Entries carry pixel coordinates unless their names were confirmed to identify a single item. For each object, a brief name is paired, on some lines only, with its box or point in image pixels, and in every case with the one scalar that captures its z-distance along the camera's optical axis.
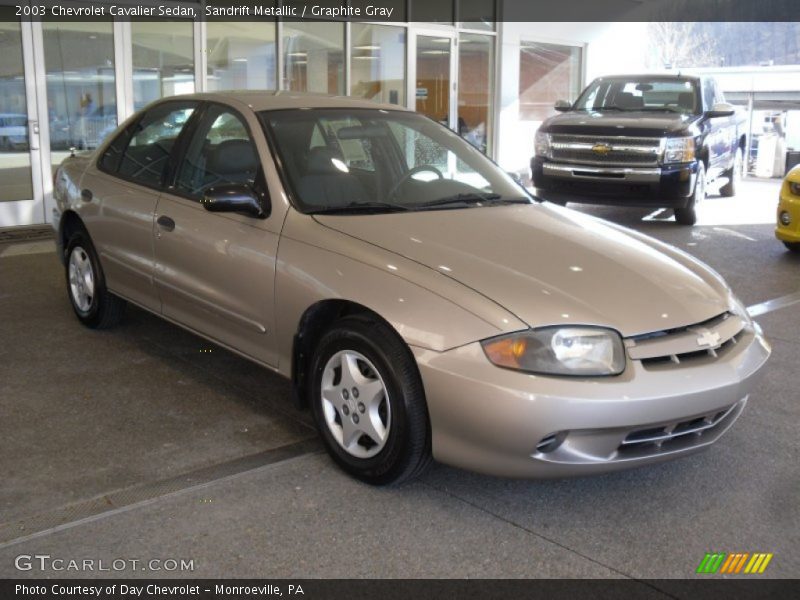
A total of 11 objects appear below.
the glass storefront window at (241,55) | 11.32
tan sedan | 3.07
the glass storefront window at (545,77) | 16.28
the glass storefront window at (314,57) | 12.24
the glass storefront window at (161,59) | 10.47
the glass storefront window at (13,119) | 9.41
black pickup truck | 10.16
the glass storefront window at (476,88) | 14.92
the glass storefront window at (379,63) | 13.16
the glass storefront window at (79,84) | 9.81
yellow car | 8.34
